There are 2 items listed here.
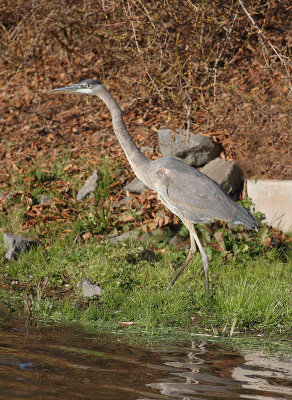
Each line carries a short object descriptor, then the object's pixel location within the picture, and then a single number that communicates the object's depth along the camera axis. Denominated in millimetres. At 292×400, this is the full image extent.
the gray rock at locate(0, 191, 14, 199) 17531
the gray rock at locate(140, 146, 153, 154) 18109
